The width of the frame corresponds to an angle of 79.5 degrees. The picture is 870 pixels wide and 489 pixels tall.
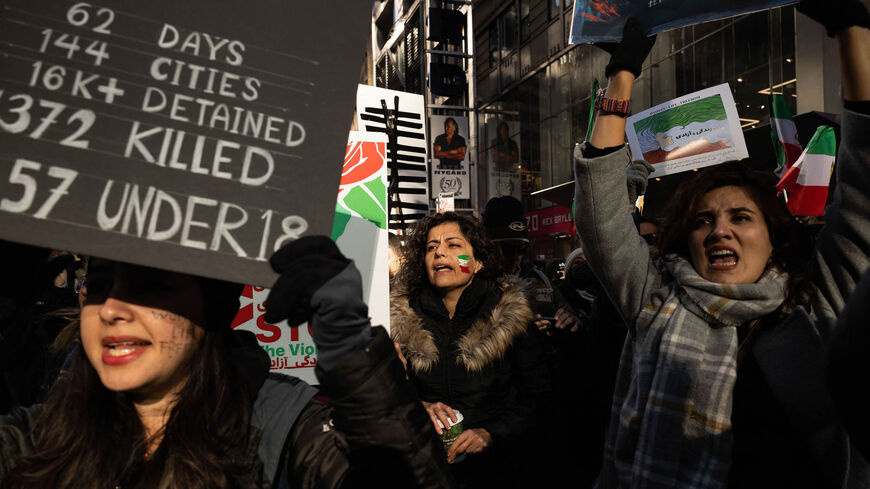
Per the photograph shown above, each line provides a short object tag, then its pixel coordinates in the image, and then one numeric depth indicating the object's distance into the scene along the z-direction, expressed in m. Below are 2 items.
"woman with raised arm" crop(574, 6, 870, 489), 1.46
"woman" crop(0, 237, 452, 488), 1.02
